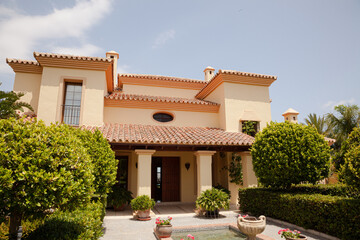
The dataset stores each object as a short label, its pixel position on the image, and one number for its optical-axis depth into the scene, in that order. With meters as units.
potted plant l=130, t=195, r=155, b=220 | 9.73
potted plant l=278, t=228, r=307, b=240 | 5.67
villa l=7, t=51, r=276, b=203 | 11.39
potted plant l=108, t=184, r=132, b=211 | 11.32
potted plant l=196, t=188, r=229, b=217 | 10.09
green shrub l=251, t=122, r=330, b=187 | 8.79
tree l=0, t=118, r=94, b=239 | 3.81
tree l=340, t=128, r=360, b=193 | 6.07
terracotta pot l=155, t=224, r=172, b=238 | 6.88
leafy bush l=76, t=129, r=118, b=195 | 7.44
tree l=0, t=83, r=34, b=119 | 9.05
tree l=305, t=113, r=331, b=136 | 22.97
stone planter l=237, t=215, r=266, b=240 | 6.10
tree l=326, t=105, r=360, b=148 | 20.11
